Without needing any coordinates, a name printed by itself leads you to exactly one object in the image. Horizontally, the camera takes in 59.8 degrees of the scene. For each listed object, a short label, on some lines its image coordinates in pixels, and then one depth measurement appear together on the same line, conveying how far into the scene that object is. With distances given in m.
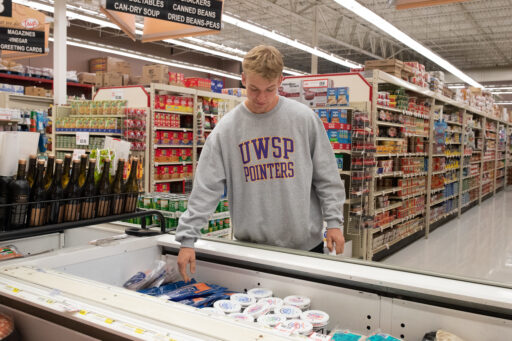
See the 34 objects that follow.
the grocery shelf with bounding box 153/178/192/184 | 7.38
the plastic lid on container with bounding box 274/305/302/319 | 1.54
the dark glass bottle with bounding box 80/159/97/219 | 1.96
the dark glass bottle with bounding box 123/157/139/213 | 2.13
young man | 2.09
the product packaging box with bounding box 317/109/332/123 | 5.66
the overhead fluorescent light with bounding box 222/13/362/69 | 9.85
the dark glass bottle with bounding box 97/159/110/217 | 2.02
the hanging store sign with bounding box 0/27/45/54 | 7.64
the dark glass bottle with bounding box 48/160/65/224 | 1.83
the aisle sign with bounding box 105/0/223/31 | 4.90
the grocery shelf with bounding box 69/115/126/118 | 7.21
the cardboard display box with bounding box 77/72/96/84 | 12.70
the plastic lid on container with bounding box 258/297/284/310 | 1.62
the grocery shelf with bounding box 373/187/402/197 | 6.25
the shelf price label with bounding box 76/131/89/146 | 7.31
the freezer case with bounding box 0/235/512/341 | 1.16
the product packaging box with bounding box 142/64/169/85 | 9.34
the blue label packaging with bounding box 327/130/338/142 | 5.63
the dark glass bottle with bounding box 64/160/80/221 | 1.88
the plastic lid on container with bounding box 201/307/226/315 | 1.58
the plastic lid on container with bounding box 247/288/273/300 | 1.71
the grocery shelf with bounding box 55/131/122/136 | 7.16
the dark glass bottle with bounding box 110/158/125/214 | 2.08
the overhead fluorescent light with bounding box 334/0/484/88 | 7.49
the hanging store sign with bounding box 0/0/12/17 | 5.59
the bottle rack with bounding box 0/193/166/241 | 1.64
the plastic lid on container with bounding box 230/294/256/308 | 1.67
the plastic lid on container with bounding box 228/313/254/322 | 1.52
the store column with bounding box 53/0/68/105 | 8.01
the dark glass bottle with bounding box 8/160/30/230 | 1.70
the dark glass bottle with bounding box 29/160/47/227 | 1.76
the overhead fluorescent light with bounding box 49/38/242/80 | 14.24
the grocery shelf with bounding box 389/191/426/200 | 7.17
